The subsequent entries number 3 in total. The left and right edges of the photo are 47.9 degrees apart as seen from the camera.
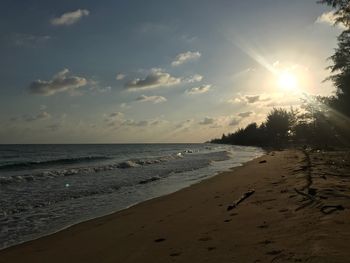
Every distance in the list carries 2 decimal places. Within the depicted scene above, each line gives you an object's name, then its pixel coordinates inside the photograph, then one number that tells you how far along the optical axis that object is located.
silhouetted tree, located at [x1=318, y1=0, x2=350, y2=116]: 28.19
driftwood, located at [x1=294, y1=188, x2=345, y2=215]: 6.75
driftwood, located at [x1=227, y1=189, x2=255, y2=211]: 9.54
